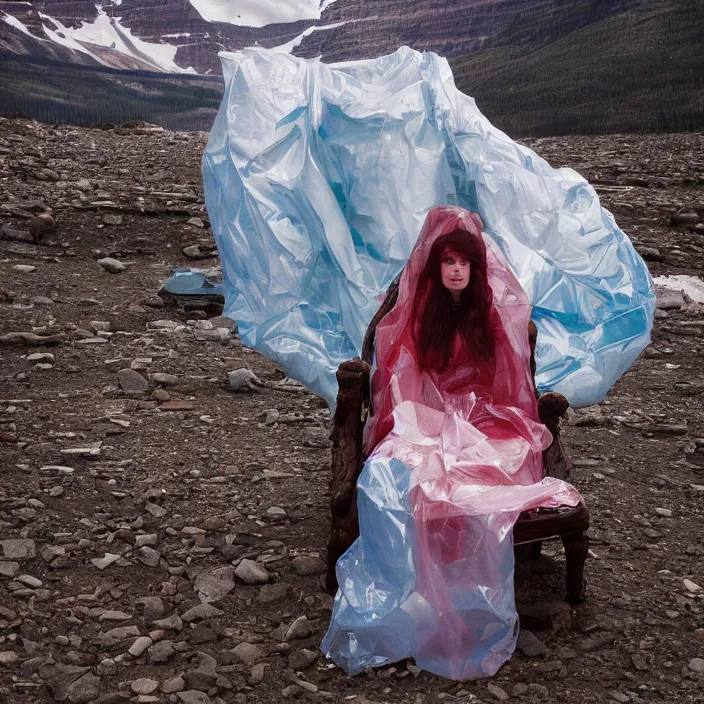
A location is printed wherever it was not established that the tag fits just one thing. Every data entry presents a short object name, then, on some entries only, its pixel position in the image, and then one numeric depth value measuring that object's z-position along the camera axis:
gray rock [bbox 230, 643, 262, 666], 2.39
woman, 2.23
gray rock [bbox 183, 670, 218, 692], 2.28
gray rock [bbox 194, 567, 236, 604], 2.71
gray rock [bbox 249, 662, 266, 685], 2.30
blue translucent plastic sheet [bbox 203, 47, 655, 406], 3.65
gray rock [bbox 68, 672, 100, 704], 2.21
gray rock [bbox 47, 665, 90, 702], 2.22
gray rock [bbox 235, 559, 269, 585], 2.77
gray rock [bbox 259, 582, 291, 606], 2.69
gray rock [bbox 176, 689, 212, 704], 2.21
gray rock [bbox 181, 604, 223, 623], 2.58
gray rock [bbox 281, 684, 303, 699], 2.24
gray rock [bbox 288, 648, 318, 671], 2.35
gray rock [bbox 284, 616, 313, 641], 2.49
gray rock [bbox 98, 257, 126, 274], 6.02
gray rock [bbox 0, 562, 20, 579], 2.75
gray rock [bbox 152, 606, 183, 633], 2.53
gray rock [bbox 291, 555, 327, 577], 2.84
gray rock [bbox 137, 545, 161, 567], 2.88
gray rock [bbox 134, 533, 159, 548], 2.98
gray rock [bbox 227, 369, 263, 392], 4.40
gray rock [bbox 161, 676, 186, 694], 2.25
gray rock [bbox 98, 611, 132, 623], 2.56
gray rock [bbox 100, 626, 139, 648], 2.45
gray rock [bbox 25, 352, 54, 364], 4.52
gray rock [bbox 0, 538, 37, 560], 2.85
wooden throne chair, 2.53
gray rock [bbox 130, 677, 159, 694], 2.24
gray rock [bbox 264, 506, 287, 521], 3.20
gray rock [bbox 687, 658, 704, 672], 2.33
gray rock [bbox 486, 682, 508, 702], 2.21
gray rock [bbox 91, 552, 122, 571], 2.84
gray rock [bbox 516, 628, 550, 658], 2.39
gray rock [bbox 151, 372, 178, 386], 4.37
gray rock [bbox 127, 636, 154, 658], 2.40
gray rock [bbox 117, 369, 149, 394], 4.28
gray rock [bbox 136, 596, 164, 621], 2.59
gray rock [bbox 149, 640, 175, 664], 2.38
